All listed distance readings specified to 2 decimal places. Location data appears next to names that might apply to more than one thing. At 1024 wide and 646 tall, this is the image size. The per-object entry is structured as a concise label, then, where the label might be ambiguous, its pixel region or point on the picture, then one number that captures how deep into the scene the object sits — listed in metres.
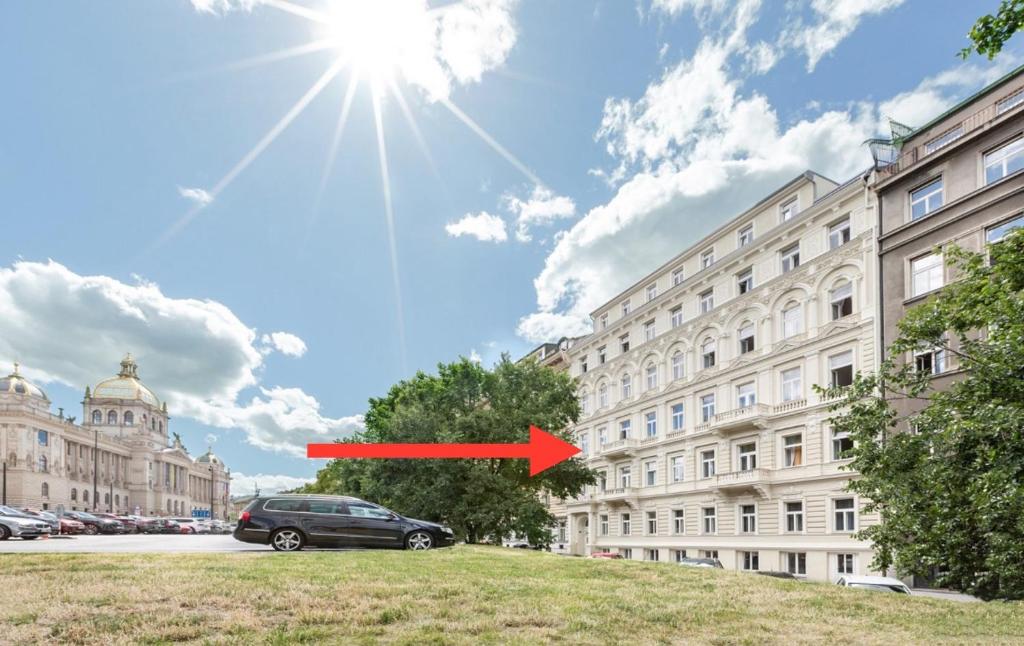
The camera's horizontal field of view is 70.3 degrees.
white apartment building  32.81
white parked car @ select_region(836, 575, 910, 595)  20.30
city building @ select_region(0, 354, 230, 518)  104.50
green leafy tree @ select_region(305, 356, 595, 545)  32.47
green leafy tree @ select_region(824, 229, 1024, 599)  14.64
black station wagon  19.27
